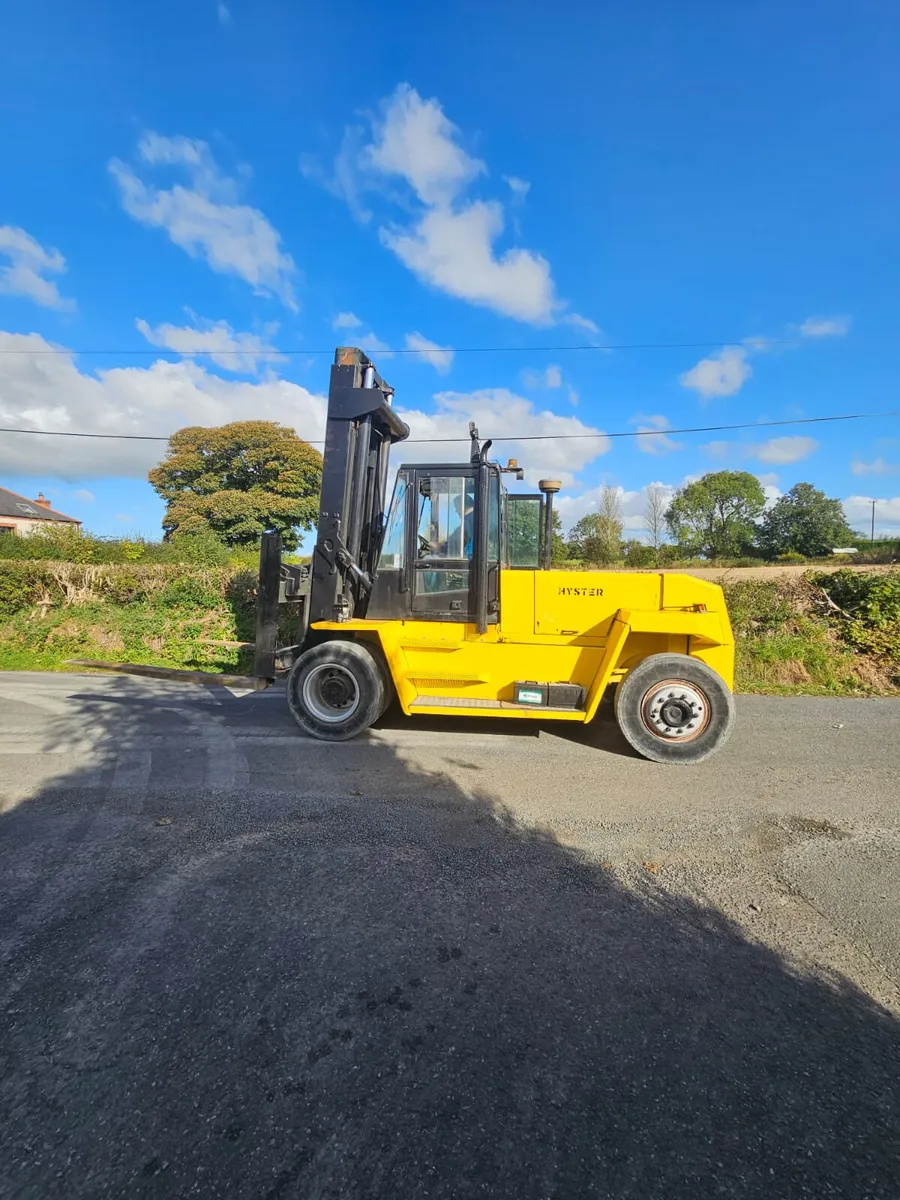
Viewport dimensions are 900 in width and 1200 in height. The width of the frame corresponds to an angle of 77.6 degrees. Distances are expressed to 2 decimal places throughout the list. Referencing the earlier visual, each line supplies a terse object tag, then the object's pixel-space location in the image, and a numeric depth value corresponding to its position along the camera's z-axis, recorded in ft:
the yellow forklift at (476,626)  16.92
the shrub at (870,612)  29.09
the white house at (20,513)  148.66
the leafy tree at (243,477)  110.63
